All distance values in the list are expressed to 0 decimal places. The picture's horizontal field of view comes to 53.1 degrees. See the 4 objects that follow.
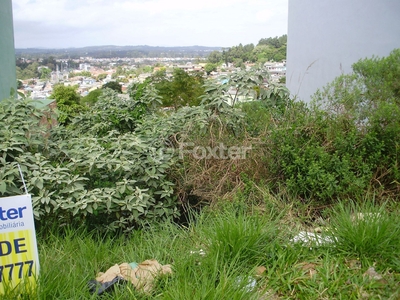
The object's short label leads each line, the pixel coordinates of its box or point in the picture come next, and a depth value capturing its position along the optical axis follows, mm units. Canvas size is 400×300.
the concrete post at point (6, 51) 5629
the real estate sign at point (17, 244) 2285
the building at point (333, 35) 6891
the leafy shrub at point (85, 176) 3348
